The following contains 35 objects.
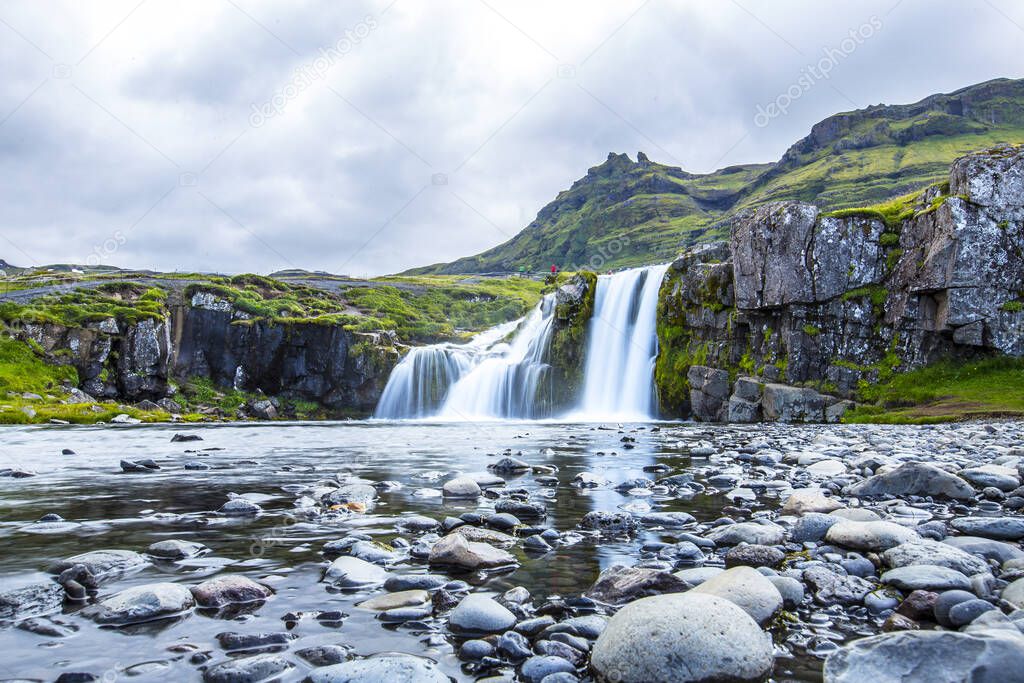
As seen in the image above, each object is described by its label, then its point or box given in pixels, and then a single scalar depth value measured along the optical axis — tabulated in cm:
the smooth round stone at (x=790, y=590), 511
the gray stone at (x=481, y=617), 468
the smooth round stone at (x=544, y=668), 384
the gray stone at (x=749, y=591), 475
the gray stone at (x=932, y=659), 327
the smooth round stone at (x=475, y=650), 417
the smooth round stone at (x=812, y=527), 704
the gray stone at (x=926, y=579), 507
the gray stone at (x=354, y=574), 578
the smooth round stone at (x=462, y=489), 1064
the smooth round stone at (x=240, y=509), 923
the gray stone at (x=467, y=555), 630
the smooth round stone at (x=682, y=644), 369
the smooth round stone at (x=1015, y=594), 463
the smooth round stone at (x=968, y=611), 435
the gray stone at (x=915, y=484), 911
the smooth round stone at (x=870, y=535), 628
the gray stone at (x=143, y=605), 481
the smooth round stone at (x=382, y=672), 367
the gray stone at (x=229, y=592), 522
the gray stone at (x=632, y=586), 526
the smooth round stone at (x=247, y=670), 374
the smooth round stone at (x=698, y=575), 556
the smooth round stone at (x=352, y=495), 1002
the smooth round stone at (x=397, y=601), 515
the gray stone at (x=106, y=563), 595
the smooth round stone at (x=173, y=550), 667
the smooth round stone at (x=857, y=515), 744
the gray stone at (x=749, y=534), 688
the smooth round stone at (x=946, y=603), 453
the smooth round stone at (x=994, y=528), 664
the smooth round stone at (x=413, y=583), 570
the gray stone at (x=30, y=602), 490
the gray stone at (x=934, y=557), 546
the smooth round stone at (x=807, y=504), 812
